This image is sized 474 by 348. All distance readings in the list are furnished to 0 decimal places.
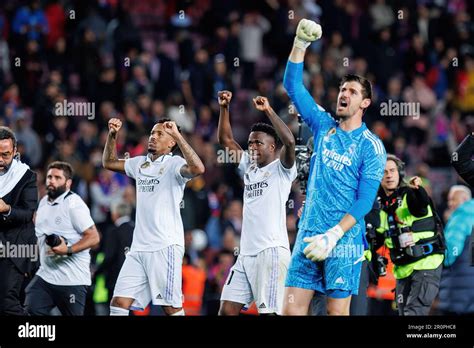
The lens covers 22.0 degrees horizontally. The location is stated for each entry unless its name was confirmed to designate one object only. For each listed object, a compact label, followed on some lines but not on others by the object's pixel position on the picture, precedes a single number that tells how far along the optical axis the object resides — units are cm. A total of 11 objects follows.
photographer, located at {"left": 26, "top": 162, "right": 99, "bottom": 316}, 1160
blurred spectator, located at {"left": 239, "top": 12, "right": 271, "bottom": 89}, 1995
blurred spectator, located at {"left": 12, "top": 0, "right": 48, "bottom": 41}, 1928
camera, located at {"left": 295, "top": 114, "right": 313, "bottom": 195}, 1053
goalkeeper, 891
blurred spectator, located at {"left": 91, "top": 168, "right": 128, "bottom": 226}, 1623
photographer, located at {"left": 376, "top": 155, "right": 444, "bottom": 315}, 1127
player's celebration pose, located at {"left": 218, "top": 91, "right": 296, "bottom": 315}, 1066
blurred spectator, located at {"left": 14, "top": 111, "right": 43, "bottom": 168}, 1689
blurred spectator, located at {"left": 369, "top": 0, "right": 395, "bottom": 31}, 2097
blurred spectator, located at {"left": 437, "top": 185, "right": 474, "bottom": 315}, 1189
